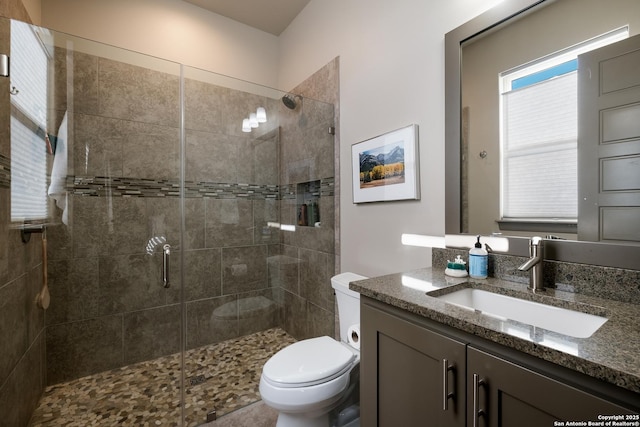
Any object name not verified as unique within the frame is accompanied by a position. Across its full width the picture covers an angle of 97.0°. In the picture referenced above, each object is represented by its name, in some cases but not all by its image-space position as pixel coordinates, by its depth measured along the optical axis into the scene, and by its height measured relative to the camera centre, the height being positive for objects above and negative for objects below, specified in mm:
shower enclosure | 1551 -55
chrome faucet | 995 -201
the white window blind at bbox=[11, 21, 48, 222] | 1455 +489
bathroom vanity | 550 -369
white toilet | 1259 -771
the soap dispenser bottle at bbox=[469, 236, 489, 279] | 1169 -224
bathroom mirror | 927 +363
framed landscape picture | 1528 +258
